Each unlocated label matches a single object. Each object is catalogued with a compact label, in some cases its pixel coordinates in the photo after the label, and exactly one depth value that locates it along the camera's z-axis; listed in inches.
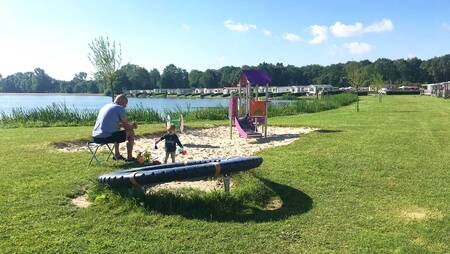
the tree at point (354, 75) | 1461.6
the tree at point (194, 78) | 5994.1
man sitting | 337.4
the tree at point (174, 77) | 5812.0
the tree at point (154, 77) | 5709.2
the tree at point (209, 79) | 5880.9
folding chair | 343.0
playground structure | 563.8
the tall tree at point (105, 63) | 890.7
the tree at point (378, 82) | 2456.9
